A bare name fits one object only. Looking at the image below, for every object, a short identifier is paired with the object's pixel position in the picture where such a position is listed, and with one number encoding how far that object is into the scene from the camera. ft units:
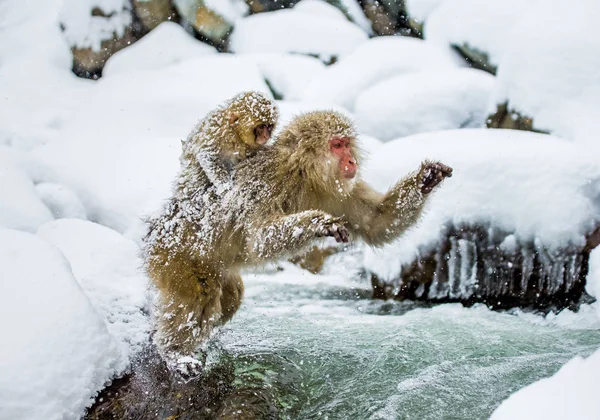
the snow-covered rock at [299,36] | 28.53
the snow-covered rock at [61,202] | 18.20
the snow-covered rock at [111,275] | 10.61
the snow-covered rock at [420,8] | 27.32
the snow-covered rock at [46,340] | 7.89
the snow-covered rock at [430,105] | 20.49
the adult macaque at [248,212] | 9.80
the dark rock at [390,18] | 28.89
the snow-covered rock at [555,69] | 16.75
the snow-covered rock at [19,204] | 15.57
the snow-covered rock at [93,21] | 28.76
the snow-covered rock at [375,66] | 23.47
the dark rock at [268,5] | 31.42
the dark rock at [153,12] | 28.81
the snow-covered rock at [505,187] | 14.38
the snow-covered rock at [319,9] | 30.53
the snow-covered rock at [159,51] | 27.63
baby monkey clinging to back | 10.20
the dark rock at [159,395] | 8.68
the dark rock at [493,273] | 14.16
